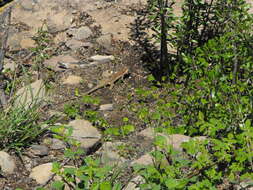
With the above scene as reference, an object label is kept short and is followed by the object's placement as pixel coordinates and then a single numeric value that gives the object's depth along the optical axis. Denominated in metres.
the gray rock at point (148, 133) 4.25
